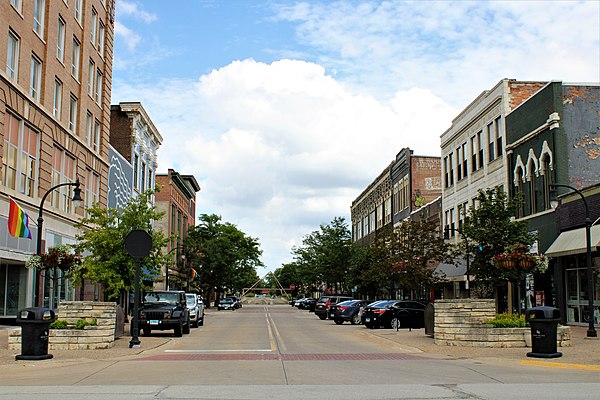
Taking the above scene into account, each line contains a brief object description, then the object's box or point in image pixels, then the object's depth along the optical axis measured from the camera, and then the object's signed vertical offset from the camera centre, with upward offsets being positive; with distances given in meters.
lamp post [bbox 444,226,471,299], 30.97 +1.51
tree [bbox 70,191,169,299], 26.00 +1.03
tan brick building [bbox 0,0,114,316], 29.62 +7.92
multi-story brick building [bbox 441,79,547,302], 38.31 +8.44
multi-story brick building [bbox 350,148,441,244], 61.31 +8.69
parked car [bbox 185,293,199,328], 34.97 -1.43
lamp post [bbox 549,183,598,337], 23.36 +0.00
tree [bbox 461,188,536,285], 28.70 +1.92
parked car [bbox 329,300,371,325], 41.16 -1.87
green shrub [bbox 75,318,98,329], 20.11 -1.29
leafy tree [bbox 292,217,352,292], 73.56 +2.85
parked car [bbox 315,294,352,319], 48.28 -1.67
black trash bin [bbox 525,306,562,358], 17.09 -1.22
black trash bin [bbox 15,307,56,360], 16.76 -1.36
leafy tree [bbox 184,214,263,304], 82.69 +3.10
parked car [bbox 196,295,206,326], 37.78 -1.75
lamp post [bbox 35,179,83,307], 21.62 +2.51
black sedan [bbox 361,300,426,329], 33.78 -1.62
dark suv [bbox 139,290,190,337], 26.19 -1.28
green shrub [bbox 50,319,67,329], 20.05 -1.32
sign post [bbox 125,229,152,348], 21.19 +1.06
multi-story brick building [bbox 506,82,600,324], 29.86 +4.62
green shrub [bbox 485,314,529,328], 20.73 -1.21
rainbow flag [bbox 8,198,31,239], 25.88 +2.10
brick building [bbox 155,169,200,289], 75.88 +8.53
